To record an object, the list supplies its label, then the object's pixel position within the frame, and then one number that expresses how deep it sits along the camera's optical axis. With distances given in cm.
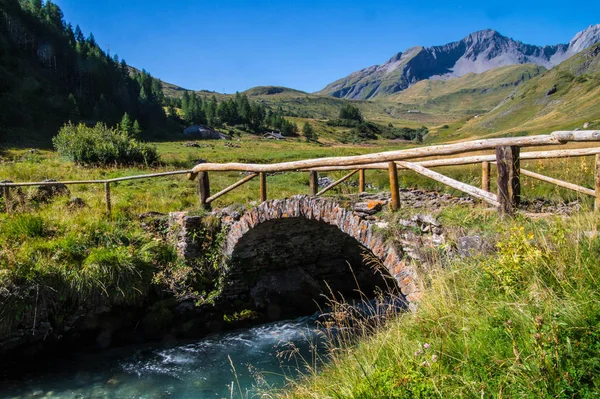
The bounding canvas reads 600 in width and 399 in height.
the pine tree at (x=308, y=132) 11688
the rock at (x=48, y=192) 1316
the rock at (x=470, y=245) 546
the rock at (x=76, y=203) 1281
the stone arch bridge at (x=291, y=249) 815
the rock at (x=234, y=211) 1150
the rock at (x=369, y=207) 777
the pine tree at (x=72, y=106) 7734
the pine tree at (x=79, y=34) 11000
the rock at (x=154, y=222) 1245
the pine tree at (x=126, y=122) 6422
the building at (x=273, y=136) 10617
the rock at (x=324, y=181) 2224
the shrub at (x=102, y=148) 2520
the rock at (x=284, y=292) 1270
